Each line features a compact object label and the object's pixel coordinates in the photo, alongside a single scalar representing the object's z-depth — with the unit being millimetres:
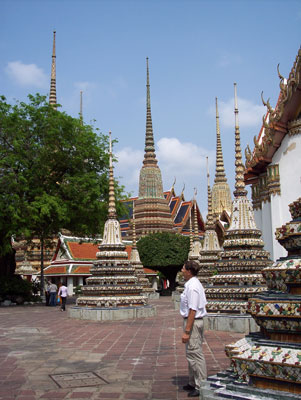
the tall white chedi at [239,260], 10945
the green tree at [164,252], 32219
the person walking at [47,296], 20547
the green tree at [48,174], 18219
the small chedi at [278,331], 3803
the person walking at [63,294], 17125
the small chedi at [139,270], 26266
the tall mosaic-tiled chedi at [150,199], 41406
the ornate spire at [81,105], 56281
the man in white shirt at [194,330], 4930
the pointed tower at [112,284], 13627
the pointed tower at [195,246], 22684
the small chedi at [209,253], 18609
